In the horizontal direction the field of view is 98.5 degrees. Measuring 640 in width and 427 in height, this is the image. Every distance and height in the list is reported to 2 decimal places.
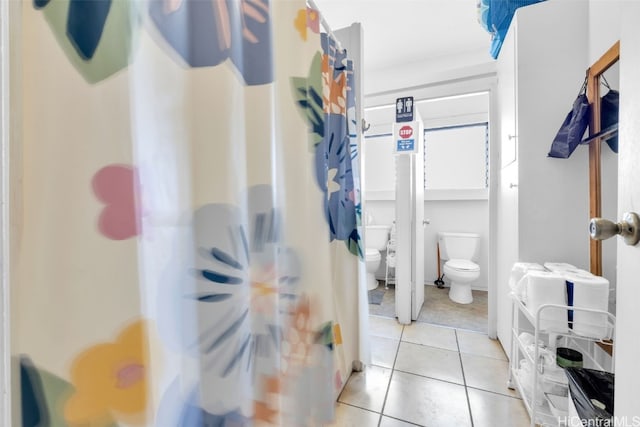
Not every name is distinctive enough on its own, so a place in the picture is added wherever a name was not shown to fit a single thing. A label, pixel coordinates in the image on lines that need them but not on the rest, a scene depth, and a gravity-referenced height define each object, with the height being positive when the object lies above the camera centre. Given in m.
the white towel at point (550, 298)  1.10 -0.39
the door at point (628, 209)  0.53 -0.01
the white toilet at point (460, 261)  2.62 -0.58
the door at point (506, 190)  1.56 +0.09
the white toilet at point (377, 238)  3.28 -0.36
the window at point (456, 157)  3.23 +0.59
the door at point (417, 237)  2.28 -0.26
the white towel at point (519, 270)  1.31 -0.32
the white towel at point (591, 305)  1.03 -0.39
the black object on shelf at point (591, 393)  0.80 -0.60
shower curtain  0.41 +0.00
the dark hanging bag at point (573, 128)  1.31 +0.36
